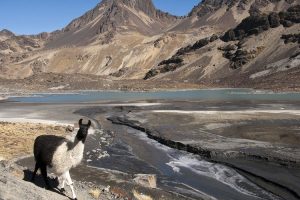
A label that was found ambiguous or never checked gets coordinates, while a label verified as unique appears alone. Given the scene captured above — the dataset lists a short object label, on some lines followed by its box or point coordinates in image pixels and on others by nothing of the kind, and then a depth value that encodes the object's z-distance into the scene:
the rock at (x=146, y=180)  10.16
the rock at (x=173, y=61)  113.55
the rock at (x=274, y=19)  106.47
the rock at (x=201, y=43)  119.82
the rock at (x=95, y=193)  7.85
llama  7.12
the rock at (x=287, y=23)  104.73
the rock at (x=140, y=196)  8.38
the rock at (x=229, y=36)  114.90
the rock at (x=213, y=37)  119.22
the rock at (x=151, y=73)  109.26
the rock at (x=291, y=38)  96.07
